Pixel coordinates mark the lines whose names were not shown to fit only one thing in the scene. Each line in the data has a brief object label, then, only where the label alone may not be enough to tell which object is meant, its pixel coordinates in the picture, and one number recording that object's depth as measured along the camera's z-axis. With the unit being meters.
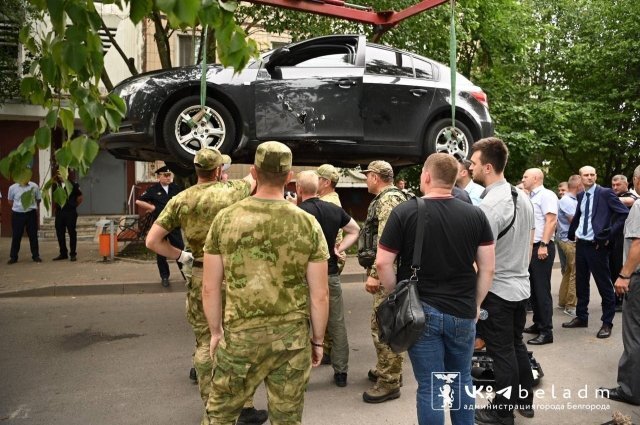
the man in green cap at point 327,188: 5.12
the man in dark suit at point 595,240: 6.20
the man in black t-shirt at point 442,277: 3.04
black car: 5.12
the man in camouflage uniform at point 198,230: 3.68
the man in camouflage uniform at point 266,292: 2.60
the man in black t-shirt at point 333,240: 4.64
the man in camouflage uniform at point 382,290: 4.26
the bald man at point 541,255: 5.79
